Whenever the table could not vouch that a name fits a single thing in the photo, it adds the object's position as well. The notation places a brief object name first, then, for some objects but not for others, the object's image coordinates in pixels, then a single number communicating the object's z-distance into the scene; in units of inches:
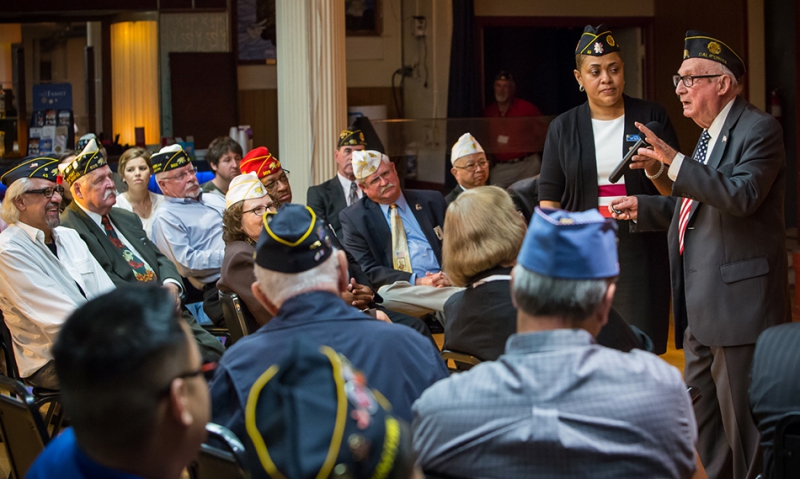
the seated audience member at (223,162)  244.5
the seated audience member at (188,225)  188.1
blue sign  383.2
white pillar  252.7
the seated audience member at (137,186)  223.9
